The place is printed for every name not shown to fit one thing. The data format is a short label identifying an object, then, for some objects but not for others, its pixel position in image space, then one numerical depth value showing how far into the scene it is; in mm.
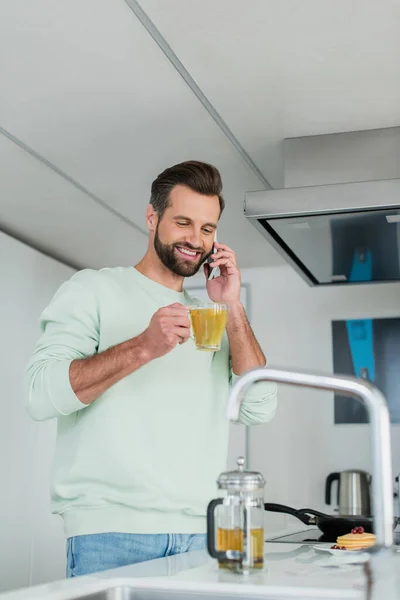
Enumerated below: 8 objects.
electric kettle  3523
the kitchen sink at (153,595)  1151
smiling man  1579
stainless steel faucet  983
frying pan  2074
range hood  2168
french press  1208
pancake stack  1656
